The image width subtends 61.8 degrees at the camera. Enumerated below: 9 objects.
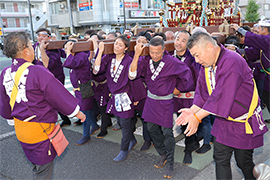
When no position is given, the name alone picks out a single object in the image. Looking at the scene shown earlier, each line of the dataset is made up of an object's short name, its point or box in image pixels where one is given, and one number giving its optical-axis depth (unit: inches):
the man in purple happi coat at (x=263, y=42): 151.5
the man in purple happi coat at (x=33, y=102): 81.6
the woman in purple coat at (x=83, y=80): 150.5
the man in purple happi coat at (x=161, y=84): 118.1
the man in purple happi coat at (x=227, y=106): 77.5
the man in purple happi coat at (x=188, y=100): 132.9
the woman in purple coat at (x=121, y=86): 133.5
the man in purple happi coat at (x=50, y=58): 139.7
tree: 1412.4
